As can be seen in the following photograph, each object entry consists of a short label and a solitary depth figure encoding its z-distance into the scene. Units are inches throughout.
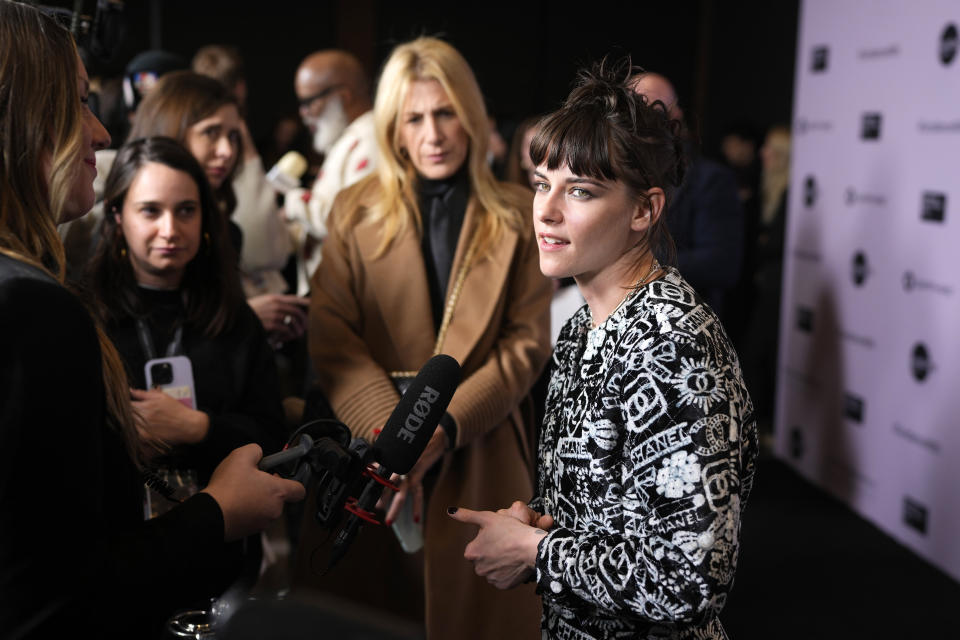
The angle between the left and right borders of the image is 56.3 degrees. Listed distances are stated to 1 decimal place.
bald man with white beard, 129.8
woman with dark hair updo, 44.6
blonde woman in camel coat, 83.7
